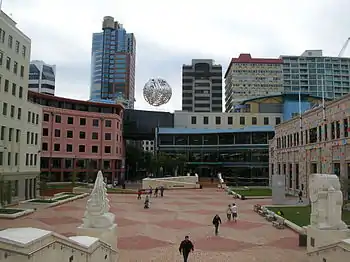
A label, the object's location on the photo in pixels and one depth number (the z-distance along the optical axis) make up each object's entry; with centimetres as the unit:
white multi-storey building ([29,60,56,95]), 11219
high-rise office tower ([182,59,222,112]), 14500
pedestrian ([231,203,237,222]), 2558
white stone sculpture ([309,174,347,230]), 1444
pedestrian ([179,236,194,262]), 1475
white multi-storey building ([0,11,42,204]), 3484
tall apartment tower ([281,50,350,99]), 15250
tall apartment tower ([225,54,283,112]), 14500
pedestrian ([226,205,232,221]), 2588
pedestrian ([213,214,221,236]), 2105
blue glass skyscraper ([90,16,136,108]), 17288
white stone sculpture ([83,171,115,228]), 1416
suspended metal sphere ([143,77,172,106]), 5703
